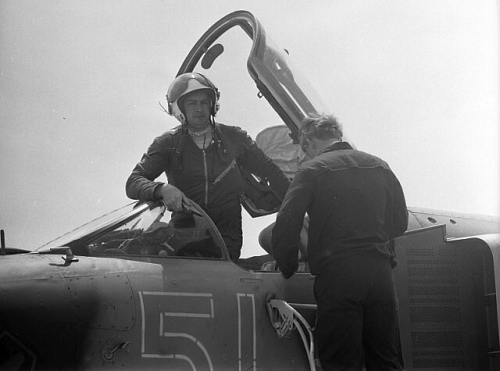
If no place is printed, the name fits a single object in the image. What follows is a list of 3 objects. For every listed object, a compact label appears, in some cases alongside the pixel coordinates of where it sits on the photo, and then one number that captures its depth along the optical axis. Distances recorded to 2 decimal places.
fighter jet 4.19
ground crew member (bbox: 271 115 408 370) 4.35
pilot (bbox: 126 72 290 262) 5.64
